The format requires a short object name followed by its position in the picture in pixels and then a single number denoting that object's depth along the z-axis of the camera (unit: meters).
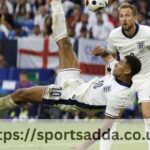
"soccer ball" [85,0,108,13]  12.16
